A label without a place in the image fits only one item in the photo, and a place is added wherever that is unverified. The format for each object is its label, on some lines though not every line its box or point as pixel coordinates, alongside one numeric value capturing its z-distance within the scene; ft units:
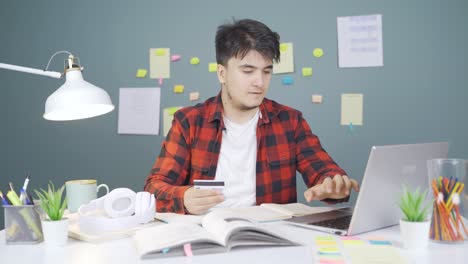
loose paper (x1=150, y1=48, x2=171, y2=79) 8.74
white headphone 3.73
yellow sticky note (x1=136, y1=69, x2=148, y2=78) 8.85
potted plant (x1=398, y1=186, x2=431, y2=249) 3.16
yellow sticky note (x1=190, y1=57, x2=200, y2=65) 8.64
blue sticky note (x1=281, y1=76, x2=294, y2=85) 8.30
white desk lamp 4.05
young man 5.73
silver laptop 3.44
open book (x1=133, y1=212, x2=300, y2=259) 3.06
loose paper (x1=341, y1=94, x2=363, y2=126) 8.02
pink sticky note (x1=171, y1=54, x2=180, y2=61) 8.70
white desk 2.97
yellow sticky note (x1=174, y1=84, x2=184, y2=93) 8.67
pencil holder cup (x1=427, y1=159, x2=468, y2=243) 3.30
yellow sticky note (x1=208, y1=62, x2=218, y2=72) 8.57
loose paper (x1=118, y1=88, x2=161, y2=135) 8.78
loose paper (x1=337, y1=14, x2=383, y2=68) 7.98
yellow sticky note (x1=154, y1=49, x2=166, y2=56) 8.79
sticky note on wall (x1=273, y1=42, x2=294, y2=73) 8.28
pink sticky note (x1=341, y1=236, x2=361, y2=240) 3.52
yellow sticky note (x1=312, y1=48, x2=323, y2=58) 8.16
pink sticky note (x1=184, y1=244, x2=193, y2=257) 3.06
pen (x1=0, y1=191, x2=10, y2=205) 3.51
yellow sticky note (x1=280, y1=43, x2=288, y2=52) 8.30
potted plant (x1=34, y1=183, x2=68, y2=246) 3.39
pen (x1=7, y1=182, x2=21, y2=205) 3.53
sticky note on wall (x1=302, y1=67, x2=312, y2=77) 8.21
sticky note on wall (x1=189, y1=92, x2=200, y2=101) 8.61
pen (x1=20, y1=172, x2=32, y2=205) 3.56
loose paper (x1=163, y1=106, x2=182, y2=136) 8.68
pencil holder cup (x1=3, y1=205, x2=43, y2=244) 3.47
